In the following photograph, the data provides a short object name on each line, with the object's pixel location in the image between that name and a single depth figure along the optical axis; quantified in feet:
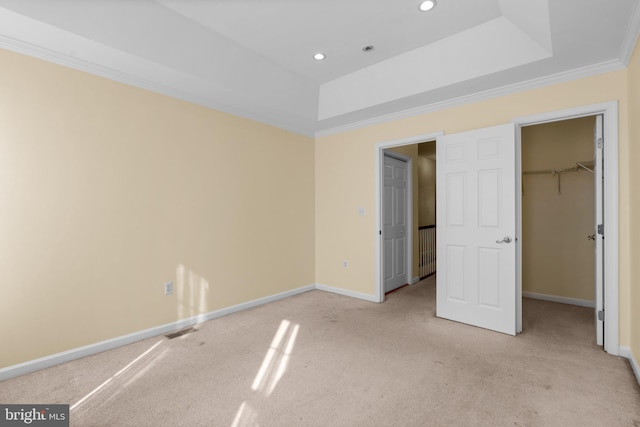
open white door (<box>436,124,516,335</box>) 9.73
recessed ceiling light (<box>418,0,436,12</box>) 7.79
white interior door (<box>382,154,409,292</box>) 14.53
